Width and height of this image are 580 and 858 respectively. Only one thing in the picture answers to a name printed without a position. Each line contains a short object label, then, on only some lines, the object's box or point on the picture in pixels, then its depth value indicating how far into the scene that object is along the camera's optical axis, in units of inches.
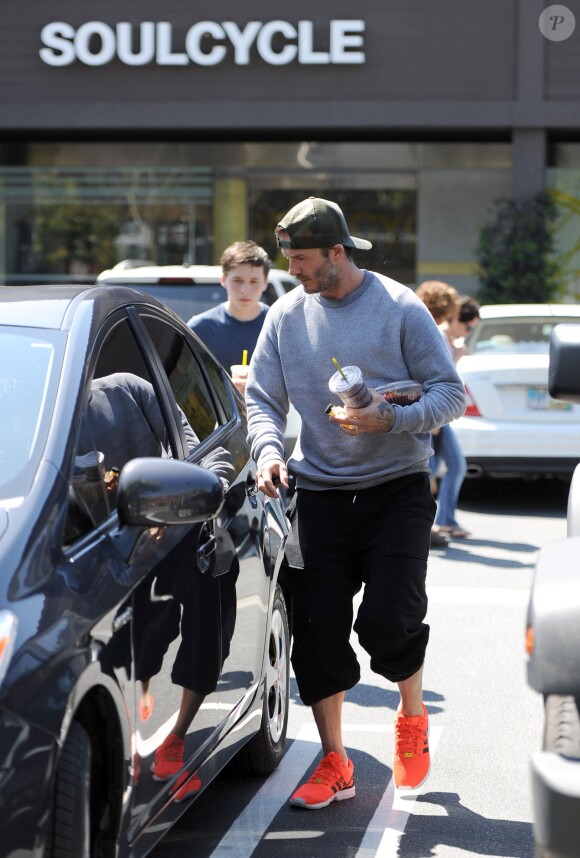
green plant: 764.6
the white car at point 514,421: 425.4
